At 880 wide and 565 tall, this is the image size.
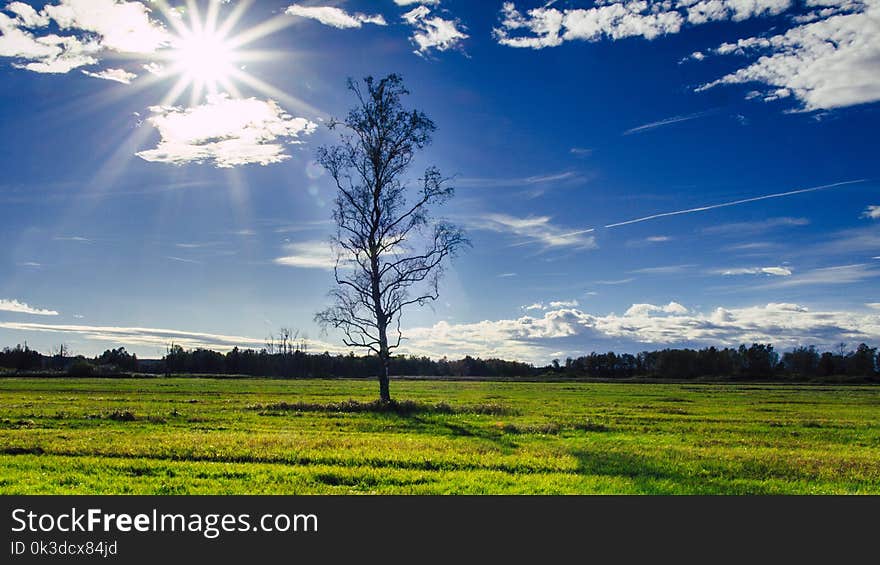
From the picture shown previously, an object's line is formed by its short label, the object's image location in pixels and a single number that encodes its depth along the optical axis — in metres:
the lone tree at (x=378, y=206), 39.97
